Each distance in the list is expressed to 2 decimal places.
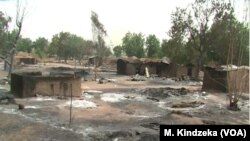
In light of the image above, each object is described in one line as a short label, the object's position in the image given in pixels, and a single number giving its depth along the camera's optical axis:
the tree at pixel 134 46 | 56.42
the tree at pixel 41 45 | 77.56
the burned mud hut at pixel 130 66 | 34.94
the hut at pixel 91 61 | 54.65
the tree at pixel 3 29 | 31.12
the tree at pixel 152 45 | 53.11
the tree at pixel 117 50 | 71.31
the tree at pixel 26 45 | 79.22
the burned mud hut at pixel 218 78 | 19.55
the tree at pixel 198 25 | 29.77
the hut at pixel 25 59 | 48.58
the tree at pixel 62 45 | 66.23
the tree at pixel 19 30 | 23.47
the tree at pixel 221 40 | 29.37
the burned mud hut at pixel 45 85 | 16.04
